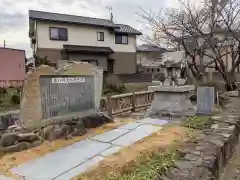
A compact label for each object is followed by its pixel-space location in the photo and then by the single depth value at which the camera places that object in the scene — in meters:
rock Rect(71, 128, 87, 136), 3.42
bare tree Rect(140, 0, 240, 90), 9.46
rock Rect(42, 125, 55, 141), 3.20
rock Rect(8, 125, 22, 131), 3.19
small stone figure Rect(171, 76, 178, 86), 4.86
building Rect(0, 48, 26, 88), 11.19
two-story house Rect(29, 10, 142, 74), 15.00
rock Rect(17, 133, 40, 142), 2.97
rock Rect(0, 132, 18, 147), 2.88
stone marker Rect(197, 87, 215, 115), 4.79
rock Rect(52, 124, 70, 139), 3.24
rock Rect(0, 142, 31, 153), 2.82
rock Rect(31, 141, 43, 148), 2.97
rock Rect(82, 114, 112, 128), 3.80
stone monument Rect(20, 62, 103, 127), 3.17
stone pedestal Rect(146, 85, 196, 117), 4.66
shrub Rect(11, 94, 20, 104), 8.87
